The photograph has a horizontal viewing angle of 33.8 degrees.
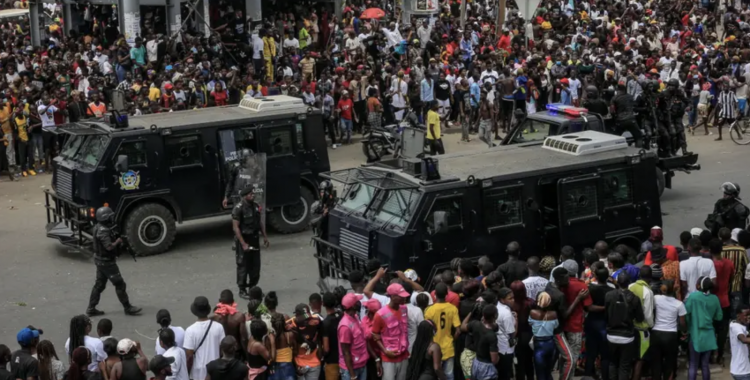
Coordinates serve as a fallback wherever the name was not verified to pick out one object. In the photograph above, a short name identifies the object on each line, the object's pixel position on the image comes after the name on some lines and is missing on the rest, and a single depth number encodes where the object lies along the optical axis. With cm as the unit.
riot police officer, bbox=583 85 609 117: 2164
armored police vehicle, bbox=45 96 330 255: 1861
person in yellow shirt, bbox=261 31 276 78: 3109
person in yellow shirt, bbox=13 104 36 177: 2367
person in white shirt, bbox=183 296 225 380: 1220
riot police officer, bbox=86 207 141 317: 1586
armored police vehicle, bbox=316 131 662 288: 1495
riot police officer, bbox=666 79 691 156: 2234
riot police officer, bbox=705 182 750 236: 1638
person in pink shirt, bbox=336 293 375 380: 1220
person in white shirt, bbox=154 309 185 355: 1227
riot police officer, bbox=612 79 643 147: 2142
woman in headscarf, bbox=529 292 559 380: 1269
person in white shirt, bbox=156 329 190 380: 1174
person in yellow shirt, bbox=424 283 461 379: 1248
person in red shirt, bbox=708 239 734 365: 1398
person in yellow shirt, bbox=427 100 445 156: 2381
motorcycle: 2500
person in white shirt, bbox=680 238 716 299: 1382
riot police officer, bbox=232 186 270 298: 1653
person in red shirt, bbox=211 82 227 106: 2595
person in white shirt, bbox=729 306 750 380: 1271
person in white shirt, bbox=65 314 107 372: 1202
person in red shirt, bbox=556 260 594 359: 1299
